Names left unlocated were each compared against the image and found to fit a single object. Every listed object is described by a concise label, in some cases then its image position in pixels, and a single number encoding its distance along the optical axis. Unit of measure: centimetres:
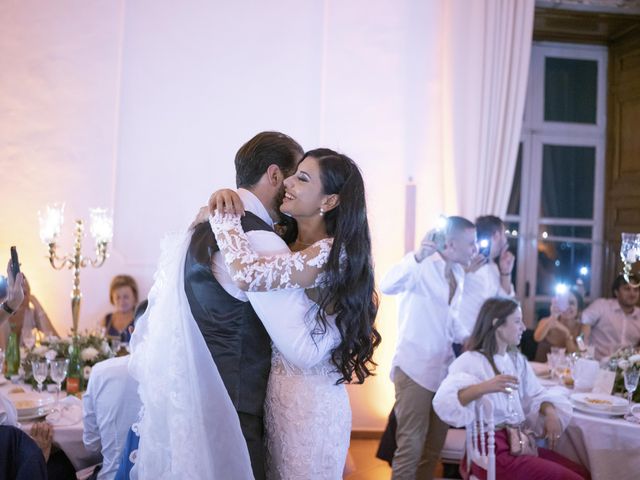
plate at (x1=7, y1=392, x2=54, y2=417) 285
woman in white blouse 306
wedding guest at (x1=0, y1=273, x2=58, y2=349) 483
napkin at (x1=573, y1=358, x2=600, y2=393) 387
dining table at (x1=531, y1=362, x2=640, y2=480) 317
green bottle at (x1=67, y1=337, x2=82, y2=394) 345
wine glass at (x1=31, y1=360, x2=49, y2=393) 319
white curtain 551
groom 192
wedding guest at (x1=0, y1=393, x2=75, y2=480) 225
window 634
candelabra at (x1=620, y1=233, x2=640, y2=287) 326
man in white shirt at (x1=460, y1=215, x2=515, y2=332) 464
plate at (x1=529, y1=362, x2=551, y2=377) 435
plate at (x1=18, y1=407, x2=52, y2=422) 282
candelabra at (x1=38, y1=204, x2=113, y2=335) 385
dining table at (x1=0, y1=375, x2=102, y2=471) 280
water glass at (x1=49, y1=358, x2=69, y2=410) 312
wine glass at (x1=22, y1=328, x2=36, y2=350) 385
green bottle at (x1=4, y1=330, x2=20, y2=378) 364
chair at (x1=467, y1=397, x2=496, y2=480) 299
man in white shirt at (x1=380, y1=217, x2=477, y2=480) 374
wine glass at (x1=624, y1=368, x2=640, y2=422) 342
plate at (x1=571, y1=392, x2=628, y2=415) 338
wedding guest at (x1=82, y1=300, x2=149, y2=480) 262
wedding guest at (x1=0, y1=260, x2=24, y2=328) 257
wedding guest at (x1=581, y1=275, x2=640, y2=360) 523
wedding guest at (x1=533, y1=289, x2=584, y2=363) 486
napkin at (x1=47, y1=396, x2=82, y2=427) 287
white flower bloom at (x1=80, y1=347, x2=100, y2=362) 355
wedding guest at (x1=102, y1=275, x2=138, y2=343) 506
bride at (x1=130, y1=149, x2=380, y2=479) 185
